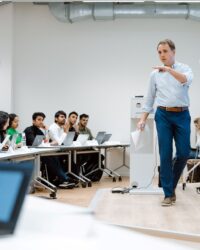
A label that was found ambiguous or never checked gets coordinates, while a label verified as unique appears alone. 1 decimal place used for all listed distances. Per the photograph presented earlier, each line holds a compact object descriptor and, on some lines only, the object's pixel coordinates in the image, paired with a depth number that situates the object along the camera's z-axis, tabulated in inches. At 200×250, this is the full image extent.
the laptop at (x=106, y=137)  362.9
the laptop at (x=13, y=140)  250.8
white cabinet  236.8
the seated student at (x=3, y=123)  252.2
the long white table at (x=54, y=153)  238.0
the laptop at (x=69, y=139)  315.0
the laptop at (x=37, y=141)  298.2
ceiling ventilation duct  374.9
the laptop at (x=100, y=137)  359.3
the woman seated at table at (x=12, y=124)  293.8
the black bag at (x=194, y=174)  285.3
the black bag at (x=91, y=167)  357.9
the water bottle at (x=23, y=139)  281.1
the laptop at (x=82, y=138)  330.6
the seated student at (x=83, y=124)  376.2
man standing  161.9
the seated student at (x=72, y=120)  362.6
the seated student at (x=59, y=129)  321.4
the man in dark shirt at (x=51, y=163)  306.7
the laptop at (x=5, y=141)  235.6
